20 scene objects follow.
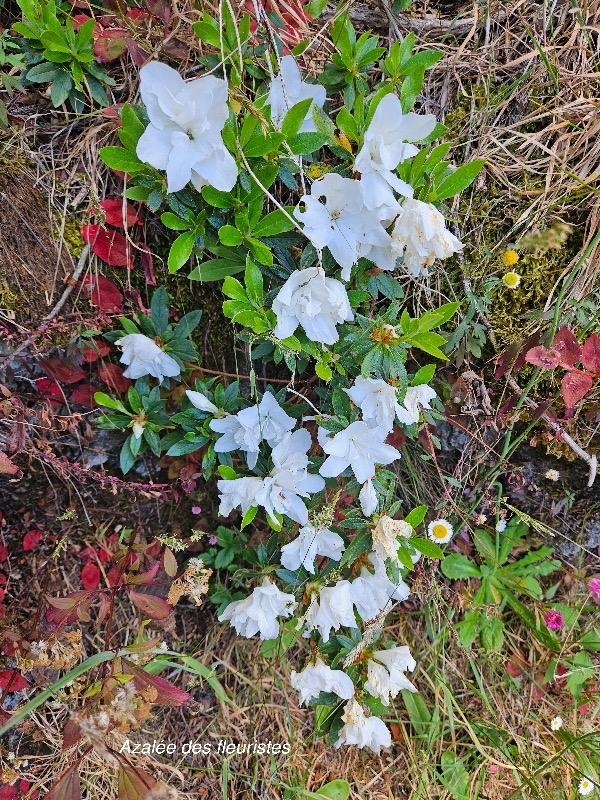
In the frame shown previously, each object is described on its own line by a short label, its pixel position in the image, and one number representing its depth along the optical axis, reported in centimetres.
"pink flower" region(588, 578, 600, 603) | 62
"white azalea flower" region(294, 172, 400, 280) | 38
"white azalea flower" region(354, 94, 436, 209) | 37
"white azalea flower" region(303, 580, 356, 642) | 45
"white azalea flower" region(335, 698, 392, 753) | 49
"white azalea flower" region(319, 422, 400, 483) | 42
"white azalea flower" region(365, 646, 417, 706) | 48
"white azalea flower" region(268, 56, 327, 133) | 41
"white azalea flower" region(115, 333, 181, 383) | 50
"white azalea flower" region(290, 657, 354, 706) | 48
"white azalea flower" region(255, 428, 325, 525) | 44
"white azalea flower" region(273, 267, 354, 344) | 39
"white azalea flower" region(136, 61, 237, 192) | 35
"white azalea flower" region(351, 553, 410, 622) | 47
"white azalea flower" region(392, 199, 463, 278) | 39
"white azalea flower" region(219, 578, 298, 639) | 47
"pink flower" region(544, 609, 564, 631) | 64
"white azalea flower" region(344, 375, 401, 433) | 42
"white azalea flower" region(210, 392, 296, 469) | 45
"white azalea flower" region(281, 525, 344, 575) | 45
